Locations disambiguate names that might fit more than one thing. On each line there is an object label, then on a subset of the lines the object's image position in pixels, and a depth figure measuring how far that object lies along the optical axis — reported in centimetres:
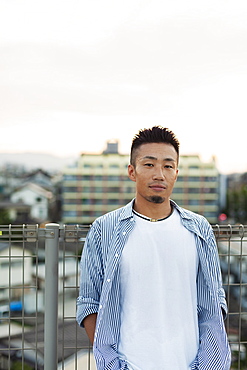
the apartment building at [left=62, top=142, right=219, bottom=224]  7012
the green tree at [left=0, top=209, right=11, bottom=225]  7044
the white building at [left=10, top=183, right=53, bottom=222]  7406
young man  173
